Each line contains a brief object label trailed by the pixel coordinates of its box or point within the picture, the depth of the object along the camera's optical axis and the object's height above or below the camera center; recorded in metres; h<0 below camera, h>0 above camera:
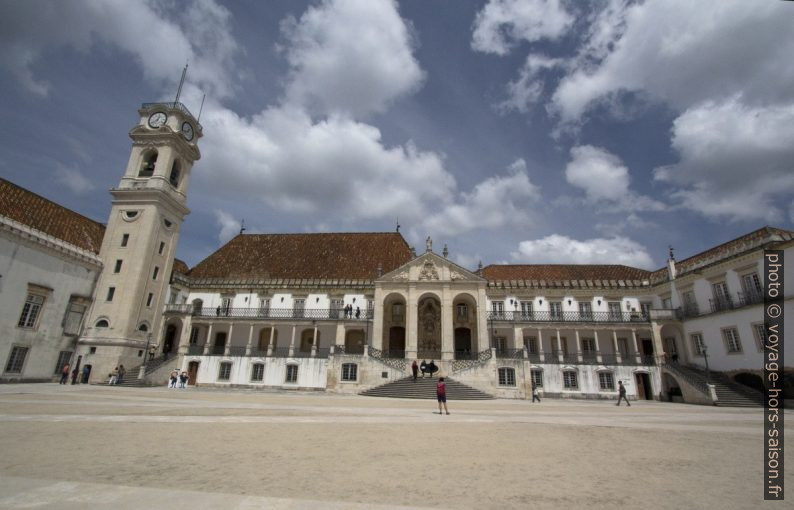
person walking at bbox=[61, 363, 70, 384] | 23.83 -1.06
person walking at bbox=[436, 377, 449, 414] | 13.40 -0.85
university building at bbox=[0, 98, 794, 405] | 23.22 +4.00
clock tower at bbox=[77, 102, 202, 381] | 26.08 +8.81
